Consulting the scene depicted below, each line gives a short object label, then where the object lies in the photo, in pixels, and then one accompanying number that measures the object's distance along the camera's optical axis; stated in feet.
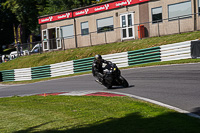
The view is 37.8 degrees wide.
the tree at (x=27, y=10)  189.16
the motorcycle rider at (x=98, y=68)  43.61
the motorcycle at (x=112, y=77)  42.68
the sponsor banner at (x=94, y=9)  89.77
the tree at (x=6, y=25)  230.07
